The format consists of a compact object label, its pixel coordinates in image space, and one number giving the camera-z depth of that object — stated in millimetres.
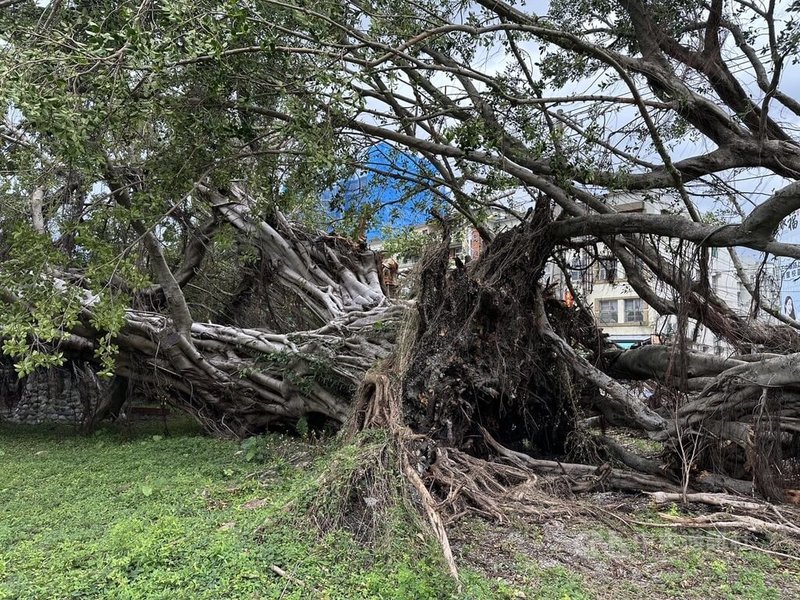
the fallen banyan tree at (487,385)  5012
